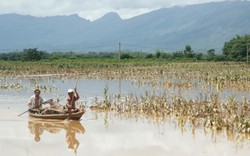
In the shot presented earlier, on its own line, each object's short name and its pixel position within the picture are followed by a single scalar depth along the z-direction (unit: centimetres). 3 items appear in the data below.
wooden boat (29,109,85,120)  1505
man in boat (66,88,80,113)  1531
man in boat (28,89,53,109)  1620
